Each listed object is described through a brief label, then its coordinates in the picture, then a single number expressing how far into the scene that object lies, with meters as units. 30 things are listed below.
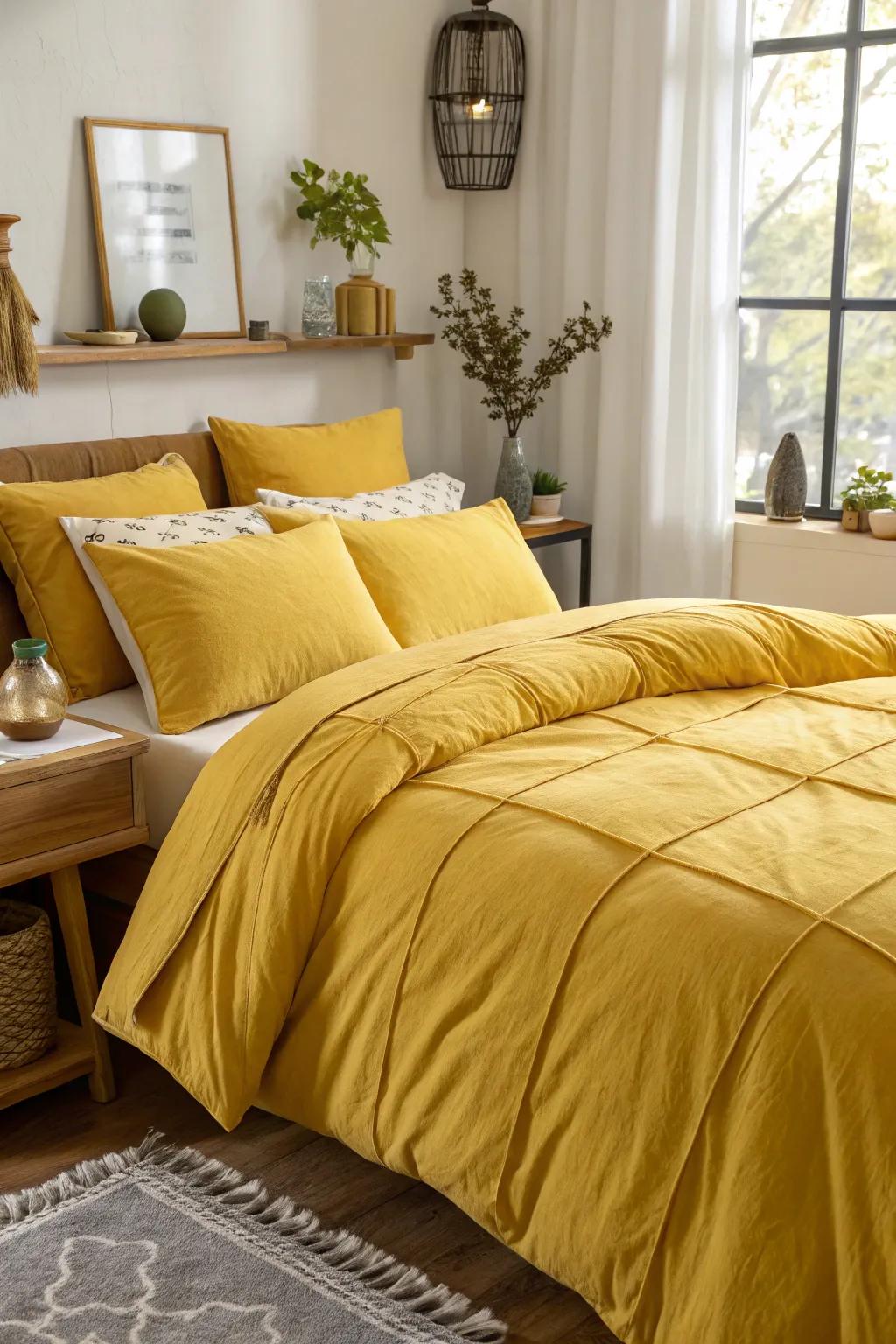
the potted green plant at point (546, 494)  4.26
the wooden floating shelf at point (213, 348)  3.15
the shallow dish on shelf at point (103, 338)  3.21
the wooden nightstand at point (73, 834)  2.31
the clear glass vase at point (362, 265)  3.89
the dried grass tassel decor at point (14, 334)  2.95
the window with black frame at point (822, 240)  4.08
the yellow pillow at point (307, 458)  3.44
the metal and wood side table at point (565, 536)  4.04
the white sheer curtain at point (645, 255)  4.00
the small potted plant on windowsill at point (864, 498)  4.03
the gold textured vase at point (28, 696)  2.39
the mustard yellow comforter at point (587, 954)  1.62
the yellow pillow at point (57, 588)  2.83
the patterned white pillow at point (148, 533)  2.77
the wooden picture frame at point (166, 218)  3.32
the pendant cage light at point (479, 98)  4.12
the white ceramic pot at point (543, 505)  4.25
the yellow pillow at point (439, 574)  3.10
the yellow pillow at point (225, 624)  2.69
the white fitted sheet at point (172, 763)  2.60
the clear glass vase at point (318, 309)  3.77
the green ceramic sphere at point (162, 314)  3.36
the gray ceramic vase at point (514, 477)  4.11
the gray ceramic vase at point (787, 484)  4.14
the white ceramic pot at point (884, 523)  3.94
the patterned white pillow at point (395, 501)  3.33
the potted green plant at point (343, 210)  3.75
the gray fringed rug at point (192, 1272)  1.94
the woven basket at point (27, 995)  2.42
